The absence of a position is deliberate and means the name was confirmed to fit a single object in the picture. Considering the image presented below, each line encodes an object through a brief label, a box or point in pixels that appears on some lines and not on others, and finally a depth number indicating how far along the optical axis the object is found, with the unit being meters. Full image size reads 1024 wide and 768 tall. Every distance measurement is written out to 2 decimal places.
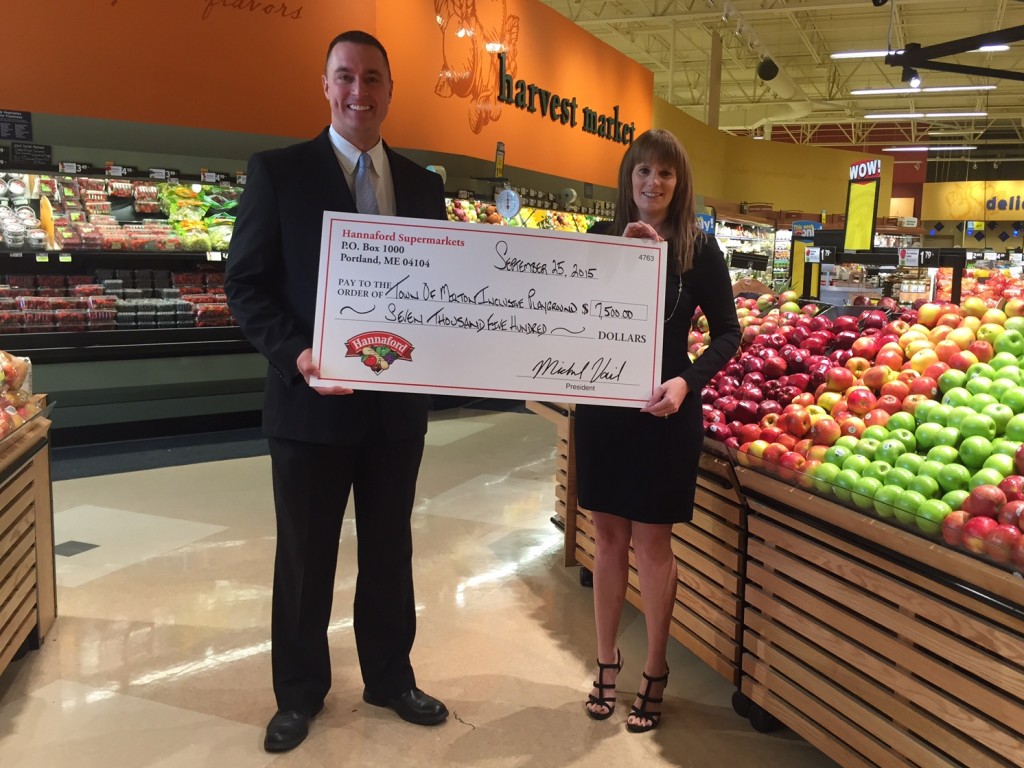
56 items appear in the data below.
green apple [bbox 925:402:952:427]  2.27
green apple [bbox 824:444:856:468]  2.31
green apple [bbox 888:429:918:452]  2.29
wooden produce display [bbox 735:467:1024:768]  1.71
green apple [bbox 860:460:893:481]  2.18
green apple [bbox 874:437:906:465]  2.23
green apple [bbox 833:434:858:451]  2.35
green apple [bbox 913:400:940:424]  2.32
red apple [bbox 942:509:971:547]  1.82
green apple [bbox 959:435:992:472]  2.06
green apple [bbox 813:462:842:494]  2.18
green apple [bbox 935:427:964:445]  2.18
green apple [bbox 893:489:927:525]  1.93
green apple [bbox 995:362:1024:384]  2.36
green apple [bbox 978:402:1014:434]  2.17
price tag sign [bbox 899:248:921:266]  3.71
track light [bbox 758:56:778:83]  15.19
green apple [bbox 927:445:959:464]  2.12
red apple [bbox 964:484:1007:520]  1.88
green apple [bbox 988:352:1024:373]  2.49
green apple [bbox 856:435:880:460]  2.28
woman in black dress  2.23
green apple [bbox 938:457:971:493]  2.02
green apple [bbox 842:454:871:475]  2.21
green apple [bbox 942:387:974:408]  2.34
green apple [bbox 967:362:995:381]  2.45
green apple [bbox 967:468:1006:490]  1.96
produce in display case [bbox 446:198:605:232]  7.58
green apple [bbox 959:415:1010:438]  2.14
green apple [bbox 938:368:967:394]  2.47
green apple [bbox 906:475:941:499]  2.03
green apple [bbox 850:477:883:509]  2.06
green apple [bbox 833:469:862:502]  2.13
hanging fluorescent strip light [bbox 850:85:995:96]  14.84
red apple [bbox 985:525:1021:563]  1.70
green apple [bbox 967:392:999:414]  2.25
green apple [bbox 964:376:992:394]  2.35
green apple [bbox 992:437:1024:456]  2.04
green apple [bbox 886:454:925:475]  2.12
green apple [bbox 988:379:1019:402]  2.29
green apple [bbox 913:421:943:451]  2.23
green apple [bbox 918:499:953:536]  1.88
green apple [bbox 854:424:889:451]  2.33
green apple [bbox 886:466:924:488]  2.08
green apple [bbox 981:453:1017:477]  2.00
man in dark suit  2.05
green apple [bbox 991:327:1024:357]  2.56
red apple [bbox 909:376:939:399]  2.50
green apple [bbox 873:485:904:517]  2.00
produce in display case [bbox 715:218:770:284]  14.97
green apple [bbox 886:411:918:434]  2.35
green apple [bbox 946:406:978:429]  2.20
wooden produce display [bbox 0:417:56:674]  2.54
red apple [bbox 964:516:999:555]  1.76
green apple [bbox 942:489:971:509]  1.96
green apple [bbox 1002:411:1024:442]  2.09
